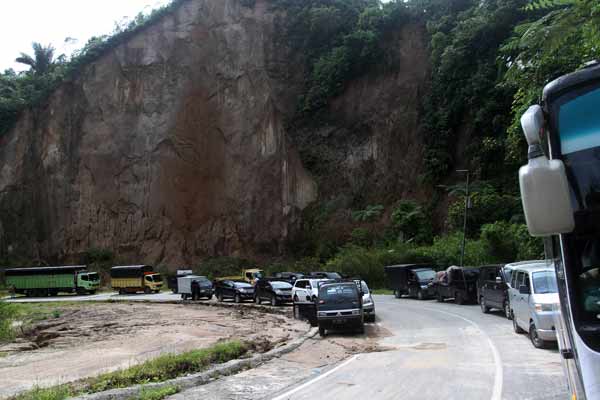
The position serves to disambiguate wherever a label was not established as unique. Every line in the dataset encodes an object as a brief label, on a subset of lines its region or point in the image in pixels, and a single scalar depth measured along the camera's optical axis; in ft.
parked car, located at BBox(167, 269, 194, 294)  158.95
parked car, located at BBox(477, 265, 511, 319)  64.34
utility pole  118.87
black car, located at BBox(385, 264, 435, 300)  104.32
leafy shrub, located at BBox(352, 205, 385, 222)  166.81
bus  13.53
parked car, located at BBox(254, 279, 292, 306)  101.76
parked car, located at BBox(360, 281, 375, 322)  69.97
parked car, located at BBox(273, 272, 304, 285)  112.53
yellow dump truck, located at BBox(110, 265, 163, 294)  161.68
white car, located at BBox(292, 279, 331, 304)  86.02
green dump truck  170.30
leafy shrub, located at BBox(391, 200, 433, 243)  151.43
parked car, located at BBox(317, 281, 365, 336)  59.47
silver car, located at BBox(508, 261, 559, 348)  42.14
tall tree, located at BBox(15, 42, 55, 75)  236.63
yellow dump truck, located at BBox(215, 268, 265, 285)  147.41
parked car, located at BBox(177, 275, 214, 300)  126.93
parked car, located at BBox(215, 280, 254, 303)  114.01
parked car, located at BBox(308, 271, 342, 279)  103.91
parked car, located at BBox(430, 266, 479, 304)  87.76
